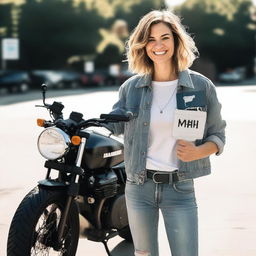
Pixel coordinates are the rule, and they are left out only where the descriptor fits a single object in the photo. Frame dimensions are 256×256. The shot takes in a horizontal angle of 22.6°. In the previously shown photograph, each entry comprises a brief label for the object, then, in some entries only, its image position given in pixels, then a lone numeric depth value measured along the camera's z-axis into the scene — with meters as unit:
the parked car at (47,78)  42.22
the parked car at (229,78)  60.84
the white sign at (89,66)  52.25
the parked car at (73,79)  44.43
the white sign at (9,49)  42.44
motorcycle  3.56
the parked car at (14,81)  36.78
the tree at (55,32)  49.56
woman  3.13
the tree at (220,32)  63.56
